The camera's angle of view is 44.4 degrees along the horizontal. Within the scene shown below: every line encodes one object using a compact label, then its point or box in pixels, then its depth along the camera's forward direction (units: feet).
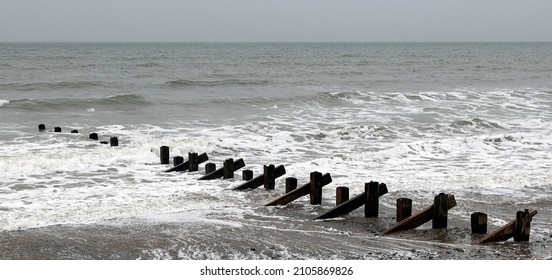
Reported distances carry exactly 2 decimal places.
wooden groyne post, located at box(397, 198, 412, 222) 38.50
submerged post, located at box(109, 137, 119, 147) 65.87
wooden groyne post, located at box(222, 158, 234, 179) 52.03
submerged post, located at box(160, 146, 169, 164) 58.39
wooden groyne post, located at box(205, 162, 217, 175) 52.42
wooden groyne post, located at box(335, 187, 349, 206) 41.65
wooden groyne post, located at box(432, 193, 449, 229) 37.81
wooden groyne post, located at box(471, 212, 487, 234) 36.78
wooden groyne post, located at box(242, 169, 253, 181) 49.90
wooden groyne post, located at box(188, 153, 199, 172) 54.85
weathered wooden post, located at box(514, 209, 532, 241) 35.04
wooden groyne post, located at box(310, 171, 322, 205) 43.73
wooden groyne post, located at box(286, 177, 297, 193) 44.37
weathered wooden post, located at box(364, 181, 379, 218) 40.63
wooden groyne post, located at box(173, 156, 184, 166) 55.72
